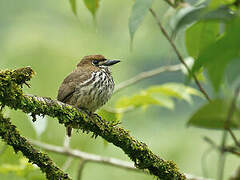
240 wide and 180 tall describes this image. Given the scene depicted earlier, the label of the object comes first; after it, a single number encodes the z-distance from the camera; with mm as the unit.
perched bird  4044
